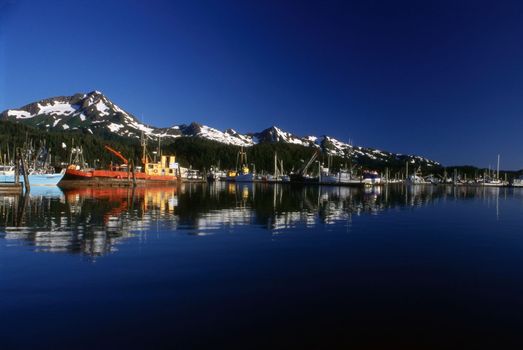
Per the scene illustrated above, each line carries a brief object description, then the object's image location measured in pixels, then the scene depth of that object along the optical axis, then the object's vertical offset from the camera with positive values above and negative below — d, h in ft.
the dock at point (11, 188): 213.66 -6.60
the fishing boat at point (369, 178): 586.33 +1.83
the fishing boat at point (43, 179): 307.37 -2.48
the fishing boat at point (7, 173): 290.76 +1.58
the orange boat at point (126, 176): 331.16 +0.69
